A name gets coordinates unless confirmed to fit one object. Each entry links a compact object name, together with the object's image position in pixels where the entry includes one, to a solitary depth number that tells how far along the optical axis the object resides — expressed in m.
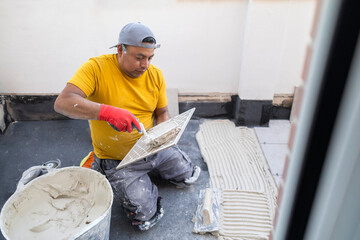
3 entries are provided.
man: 1.48
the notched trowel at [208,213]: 1.67
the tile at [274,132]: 2.55
